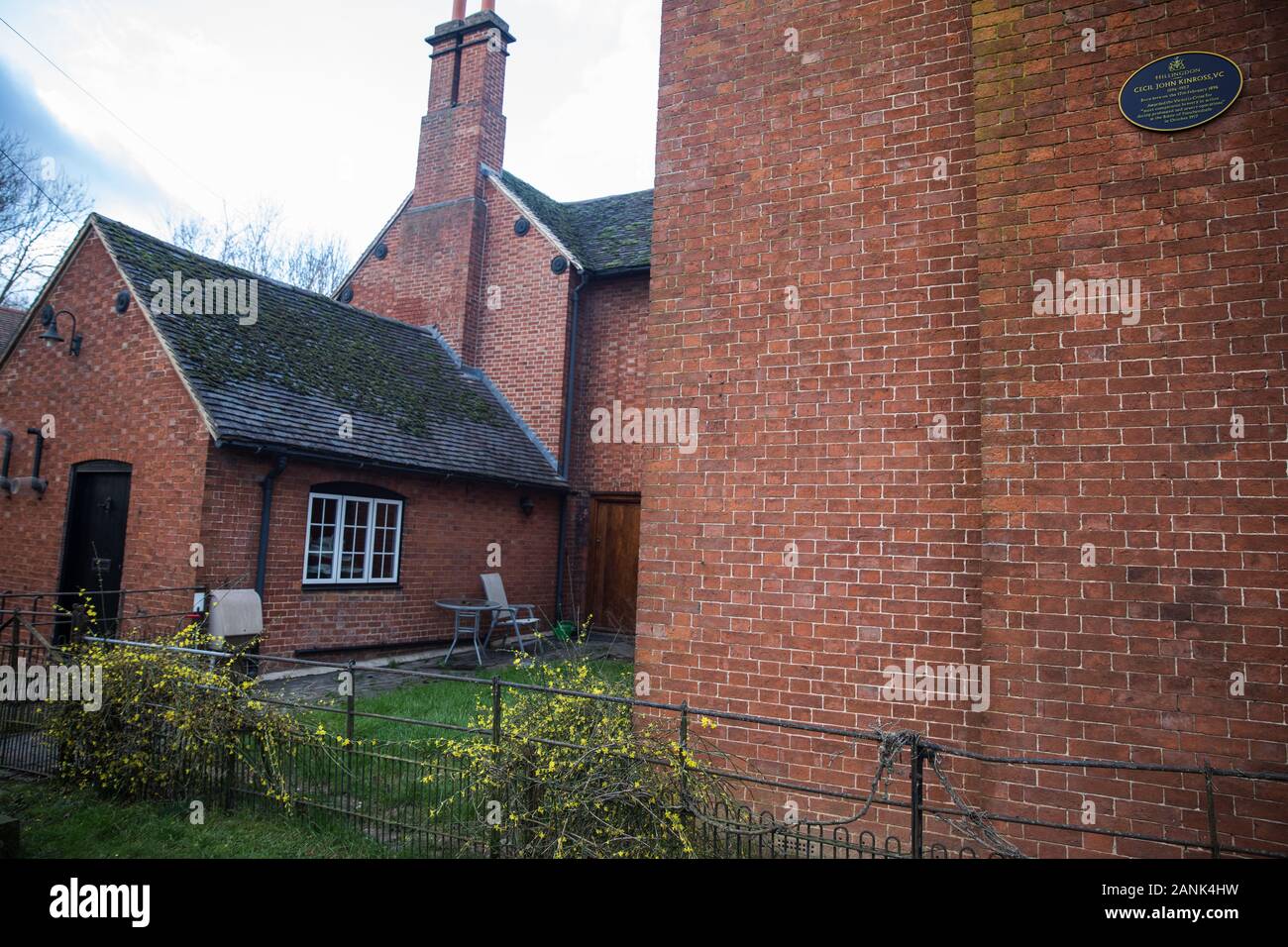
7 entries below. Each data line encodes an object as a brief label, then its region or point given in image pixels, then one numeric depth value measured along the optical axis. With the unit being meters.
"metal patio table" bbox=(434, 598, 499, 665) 11.02
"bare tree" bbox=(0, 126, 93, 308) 19.89
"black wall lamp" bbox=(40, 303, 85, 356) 10.16
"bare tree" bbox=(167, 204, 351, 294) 29.81
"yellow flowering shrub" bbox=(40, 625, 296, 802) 5.18
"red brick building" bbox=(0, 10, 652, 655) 9.49
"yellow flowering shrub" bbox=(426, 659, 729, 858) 3.97
